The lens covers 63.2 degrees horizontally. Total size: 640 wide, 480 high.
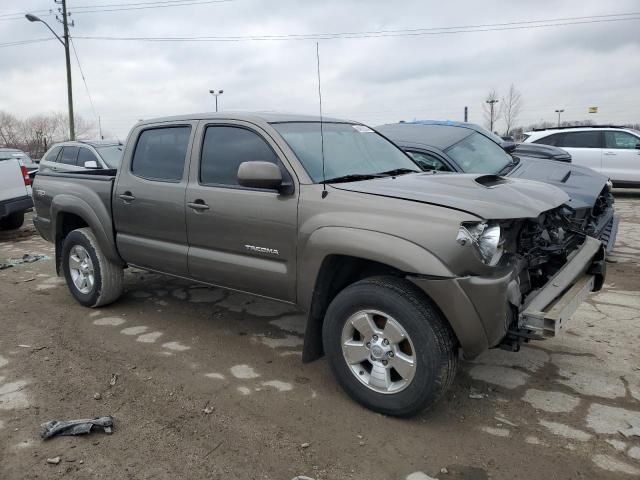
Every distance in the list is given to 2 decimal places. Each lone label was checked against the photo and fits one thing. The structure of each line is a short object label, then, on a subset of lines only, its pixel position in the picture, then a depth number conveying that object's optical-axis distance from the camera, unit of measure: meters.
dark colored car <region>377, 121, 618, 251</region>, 5.39
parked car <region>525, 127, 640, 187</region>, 12.33
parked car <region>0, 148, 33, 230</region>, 8.99
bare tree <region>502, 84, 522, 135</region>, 47.09
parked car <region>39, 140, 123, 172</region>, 10.52
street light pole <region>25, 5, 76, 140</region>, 22.80
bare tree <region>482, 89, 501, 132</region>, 46.72
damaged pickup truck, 2.82
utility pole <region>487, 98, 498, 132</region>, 46.66
